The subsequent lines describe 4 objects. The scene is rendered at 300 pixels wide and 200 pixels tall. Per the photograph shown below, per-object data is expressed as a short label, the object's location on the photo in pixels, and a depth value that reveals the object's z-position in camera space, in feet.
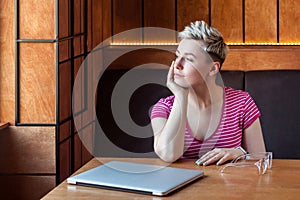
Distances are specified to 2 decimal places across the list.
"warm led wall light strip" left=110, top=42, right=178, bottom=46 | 13.04
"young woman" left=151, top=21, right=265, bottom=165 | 8.52
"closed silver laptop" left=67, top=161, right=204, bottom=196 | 7.02
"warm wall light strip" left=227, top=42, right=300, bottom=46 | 13.23
